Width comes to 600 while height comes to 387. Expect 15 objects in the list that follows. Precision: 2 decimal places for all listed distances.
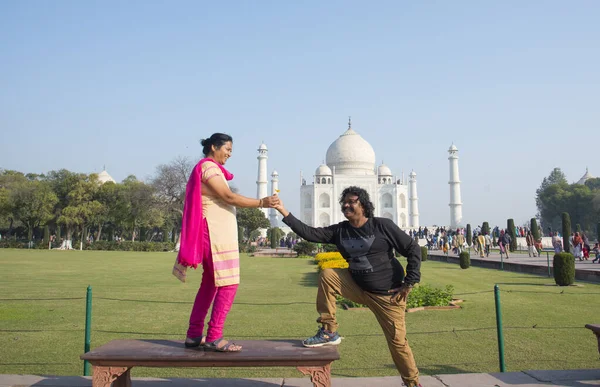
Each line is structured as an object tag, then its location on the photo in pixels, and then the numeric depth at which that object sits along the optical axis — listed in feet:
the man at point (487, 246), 71.77
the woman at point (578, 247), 64.08
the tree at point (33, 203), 110.32
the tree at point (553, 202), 156.10
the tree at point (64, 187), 114.62
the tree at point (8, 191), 111.04
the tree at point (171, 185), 107.55
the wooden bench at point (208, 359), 10.02
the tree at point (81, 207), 108.37
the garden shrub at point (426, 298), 25.16
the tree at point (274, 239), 123.14
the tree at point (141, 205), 111.34
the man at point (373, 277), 11.03
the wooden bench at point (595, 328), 12.02
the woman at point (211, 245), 10.78
